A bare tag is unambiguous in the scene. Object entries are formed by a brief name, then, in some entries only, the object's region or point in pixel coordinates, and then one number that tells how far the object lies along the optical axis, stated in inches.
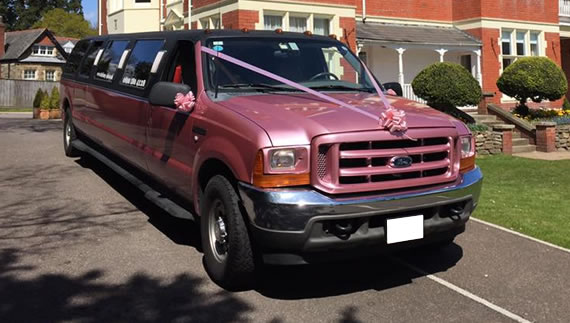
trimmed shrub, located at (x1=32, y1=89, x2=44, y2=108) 812.4
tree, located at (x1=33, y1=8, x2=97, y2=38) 3011.8
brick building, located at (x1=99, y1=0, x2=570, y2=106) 700.1
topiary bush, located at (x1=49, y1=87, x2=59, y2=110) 811.2
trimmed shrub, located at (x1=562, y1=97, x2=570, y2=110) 860.0
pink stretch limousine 138.9
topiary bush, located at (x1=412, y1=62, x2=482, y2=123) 554.9
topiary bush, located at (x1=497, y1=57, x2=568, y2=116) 623.8
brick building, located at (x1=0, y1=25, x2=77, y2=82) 2124.8
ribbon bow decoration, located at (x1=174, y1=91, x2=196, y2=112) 174.9
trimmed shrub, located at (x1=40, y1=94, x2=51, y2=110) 804.6
